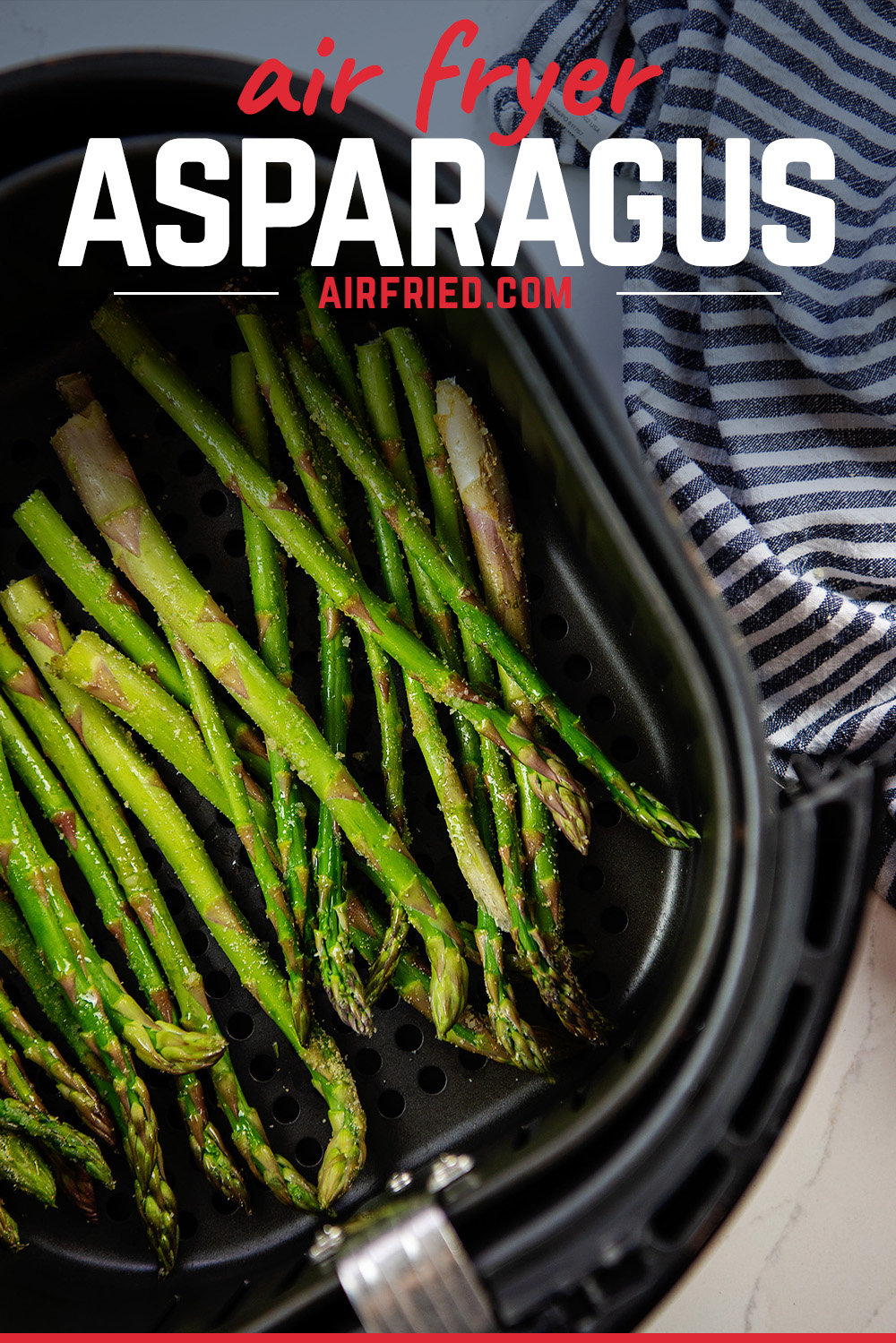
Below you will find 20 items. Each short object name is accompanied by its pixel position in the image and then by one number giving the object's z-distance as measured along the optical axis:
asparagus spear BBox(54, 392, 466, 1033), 0.48
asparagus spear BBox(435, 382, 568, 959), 0.49
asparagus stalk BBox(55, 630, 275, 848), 0.50
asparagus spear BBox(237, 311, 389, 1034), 0.48
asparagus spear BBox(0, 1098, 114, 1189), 0.49
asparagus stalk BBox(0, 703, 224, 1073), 0.49
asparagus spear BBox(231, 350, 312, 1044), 0.49
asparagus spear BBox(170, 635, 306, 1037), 0.49
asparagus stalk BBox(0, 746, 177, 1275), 0.48
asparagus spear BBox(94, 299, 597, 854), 0.48
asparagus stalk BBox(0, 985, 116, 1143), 0.49
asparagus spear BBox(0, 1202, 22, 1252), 0.49
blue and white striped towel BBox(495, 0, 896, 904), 0.51
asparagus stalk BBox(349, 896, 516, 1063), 0.48
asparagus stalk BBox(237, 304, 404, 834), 0.50
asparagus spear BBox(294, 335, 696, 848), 0.48
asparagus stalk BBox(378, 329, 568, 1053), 0.48
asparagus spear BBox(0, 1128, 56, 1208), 0.49
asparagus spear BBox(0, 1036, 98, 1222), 0.49
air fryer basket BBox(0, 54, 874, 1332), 0.43
